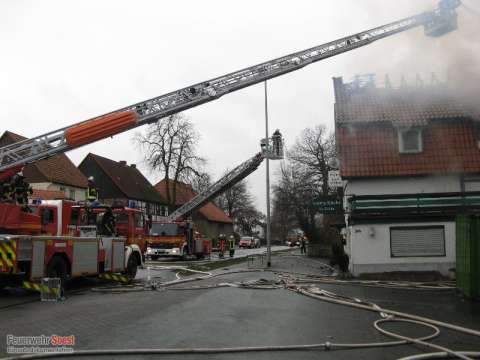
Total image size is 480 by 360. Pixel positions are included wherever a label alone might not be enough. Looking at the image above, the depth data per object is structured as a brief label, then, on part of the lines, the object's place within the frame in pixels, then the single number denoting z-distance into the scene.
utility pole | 23.77
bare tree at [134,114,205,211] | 45.88
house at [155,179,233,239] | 69.69
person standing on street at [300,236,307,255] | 40.44
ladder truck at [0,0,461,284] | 11.33
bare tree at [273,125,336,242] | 47.87
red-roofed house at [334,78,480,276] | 16.22
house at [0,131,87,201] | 40.47
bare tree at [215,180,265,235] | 88.75
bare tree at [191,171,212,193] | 47.22
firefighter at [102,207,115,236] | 15.38
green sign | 17.95
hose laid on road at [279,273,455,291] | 13.10
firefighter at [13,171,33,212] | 12.30
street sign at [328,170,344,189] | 18.80
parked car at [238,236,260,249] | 65.50
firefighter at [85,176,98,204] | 14.98
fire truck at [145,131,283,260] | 29.17
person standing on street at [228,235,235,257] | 35.59
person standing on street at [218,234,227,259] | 36.03
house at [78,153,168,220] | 55.56
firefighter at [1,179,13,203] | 12.18
